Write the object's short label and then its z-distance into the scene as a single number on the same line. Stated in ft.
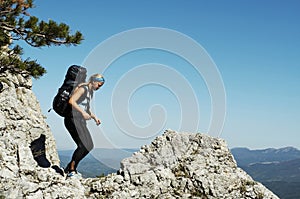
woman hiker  32.12
